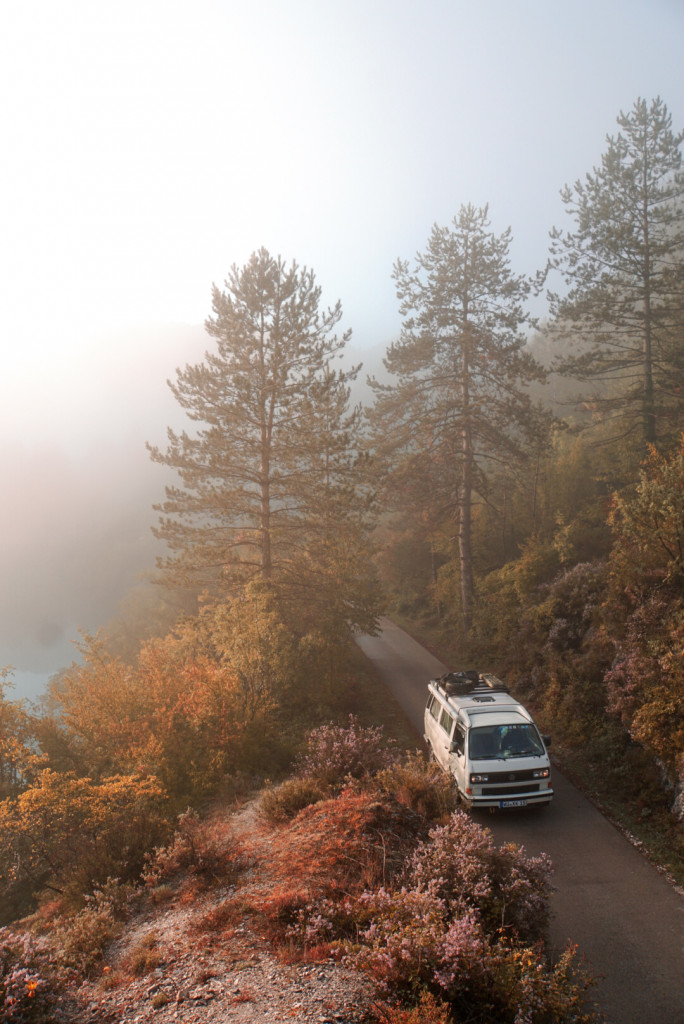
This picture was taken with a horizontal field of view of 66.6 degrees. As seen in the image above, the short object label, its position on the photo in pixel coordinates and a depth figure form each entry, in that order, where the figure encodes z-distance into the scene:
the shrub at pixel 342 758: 10.96
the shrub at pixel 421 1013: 4.25
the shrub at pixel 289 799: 10.00
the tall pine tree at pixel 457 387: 21.33
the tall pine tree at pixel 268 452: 18.56
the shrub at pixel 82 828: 9.72
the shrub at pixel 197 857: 8.47
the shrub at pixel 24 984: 5.21
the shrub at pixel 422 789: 9.15
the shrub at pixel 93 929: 6.75
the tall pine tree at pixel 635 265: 19.20
